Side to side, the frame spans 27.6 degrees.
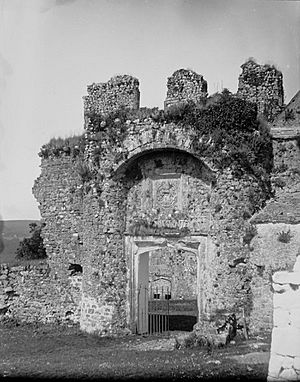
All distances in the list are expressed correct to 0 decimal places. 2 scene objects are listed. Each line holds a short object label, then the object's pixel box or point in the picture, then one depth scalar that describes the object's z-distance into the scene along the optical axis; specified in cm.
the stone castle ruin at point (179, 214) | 1075
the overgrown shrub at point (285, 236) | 1027
